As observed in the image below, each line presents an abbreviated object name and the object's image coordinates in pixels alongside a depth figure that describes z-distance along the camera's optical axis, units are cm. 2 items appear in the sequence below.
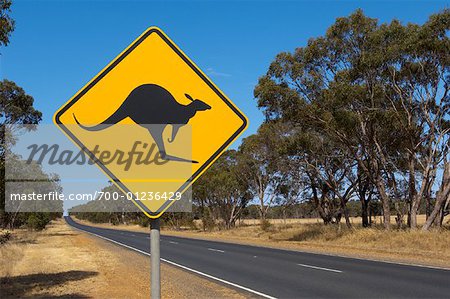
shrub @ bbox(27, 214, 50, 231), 4984
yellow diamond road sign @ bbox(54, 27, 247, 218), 267
